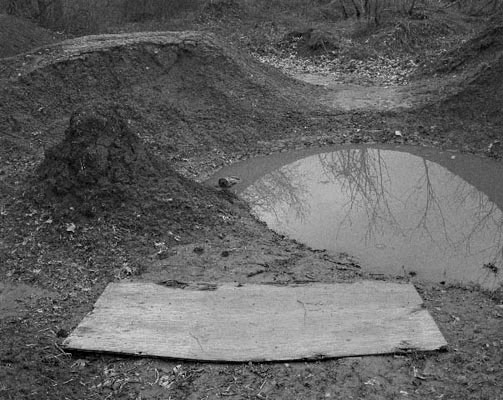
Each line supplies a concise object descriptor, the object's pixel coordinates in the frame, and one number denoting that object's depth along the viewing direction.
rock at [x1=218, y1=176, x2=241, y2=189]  6.34
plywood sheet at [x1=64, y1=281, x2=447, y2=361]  3.86
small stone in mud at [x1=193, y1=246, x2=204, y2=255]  5.04
